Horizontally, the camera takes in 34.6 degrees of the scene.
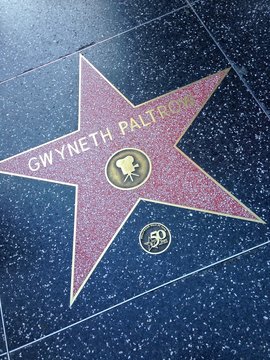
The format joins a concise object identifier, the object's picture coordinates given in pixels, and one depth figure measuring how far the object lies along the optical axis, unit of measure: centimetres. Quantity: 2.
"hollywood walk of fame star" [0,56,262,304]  132
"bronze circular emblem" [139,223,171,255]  128
